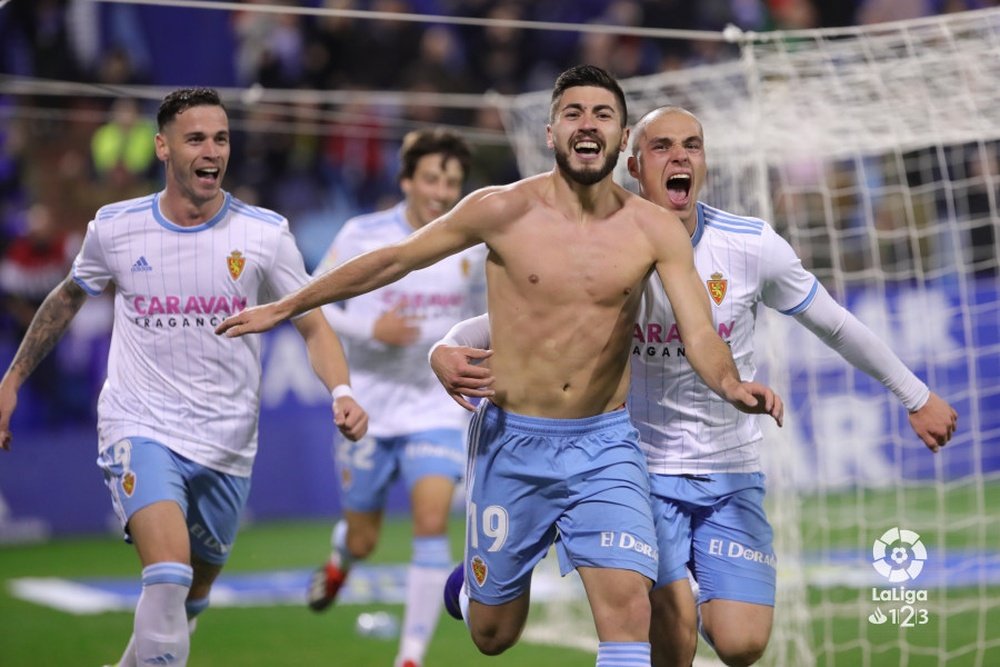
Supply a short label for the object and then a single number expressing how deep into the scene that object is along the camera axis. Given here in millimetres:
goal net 16062
